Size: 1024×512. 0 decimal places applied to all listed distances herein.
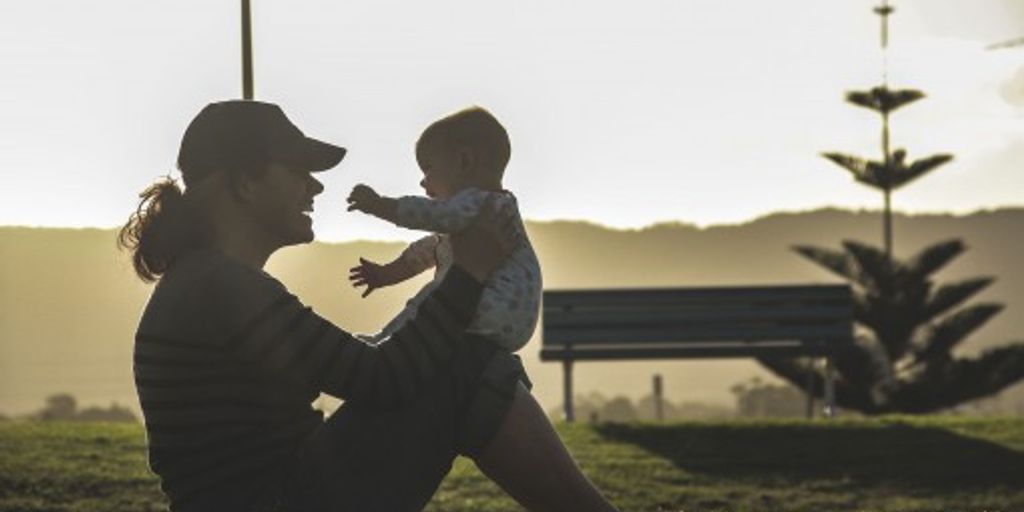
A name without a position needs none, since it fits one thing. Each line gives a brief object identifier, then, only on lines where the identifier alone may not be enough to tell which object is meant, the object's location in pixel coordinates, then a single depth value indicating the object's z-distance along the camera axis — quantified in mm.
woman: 3566
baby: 3920
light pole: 6867
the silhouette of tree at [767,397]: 67438
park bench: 13672
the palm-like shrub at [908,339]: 32719
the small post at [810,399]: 15375
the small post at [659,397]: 23297
